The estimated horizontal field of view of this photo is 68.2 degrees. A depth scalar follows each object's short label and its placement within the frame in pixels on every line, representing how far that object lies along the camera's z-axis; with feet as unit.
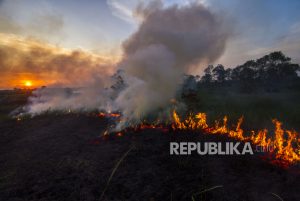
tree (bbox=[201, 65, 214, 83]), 245.00
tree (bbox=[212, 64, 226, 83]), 227.77
